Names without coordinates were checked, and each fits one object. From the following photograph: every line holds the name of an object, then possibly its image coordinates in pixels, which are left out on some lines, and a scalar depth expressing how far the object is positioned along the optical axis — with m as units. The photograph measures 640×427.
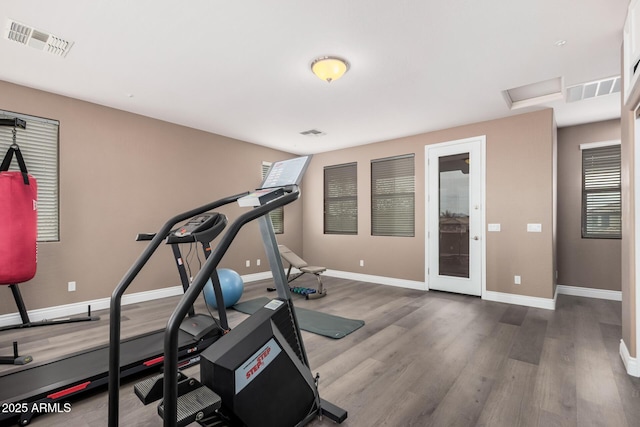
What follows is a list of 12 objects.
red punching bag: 2.92
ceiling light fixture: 2.87
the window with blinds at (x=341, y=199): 6.35
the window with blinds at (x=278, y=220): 6.48
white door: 4.70
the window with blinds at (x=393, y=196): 5.52
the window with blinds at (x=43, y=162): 3.53
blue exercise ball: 4.02
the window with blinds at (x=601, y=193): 4.59
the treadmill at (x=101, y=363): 1.75
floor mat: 3.22
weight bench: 4.70
